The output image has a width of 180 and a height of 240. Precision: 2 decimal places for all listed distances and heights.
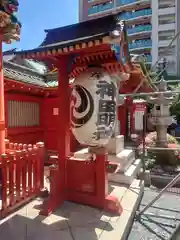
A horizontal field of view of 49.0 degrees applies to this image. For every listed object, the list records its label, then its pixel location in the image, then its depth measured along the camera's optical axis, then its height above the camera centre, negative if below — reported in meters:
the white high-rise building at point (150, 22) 37.84 +18.72
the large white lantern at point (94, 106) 3.53 +0.17
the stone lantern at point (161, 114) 9.69 +0.07
